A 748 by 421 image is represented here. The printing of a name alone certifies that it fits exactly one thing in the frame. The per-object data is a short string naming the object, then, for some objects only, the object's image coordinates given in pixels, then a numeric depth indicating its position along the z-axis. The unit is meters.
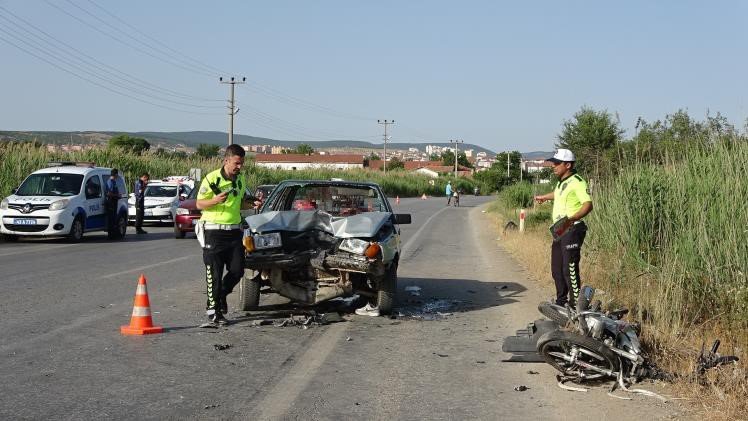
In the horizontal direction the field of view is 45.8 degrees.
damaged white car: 10.04
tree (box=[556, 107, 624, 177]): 41.53
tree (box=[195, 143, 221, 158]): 128.05
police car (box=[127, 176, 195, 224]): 29.66
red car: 23.89
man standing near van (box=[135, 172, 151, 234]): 26.31
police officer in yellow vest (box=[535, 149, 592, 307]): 9.91
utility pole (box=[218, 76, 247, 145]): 57.71
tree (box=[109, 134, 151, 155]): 41.53
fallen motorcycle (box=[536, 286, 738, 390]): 7.07
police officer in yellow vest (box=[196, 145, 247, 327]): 9.64
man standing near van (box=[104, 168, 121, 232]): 23.23
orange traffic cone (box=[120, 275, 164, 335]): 9.05
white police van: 21.28
